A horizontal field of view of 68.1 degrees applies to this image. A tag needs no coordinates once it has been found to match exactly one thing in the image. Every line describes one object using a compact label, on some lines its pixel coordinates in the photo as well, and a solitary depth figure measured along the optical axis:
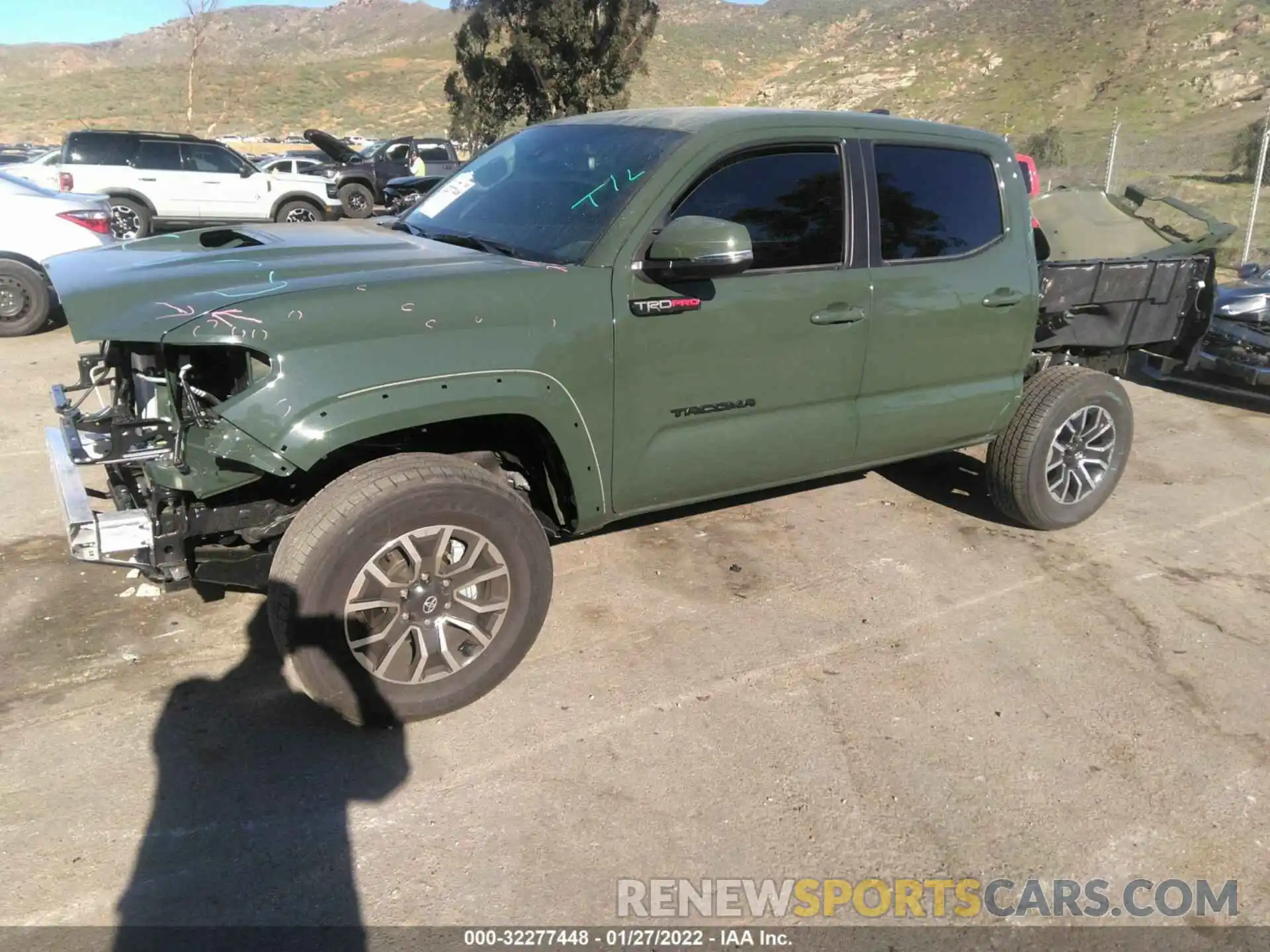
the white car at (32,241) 8.23
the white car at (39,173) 12.83
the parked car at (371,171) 16.66
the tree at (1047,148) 25.31
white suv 13.13
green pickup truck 2.75
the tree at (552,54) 27.17
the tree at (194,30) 33.59
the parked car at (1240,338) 7.54
